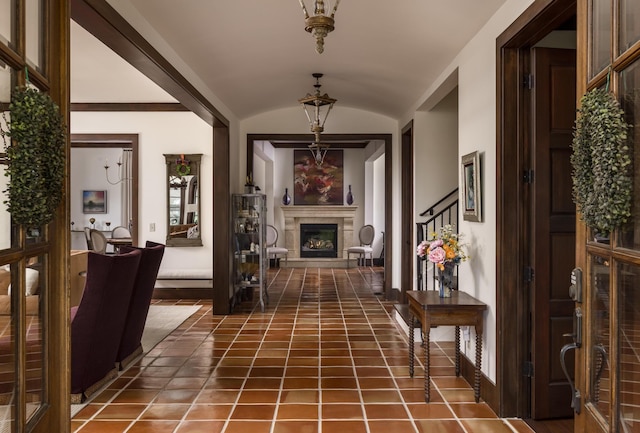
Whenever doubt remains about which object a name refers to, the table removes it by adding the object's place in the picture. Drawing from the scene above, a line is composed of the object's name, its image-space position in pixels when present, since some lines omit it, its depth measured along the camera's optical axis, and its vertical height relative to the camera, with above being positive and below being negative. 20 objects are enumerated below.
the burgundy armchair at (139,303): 4.22 -0.71
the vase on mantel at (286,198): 12.55 +0.50
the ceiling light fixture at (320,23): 2.23 +0.85
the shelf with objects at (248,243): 6.99 -0.33
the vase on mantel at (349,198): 12.59 +0.50
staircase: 5.75 -0.11
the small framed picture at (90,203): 12.51 +0.39
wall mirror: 7.59 +0.25
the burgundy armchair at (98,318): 3.45 -0.69
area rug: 5.26 -1.22
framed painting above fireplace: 12.76 +0.90
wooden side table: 3.58 -0.69
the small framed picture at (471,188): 3.78 +0.23
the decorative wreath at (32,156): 1.61 +0.21
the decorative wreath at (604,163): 1.63 +0.18
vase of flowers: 3.89 -0.30
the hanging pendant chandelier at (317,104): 5.18 +1.20
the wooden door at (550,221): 3.29 -0.02
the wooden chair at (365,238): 11.89 -0.46
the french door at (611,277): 1.63 -0.20
